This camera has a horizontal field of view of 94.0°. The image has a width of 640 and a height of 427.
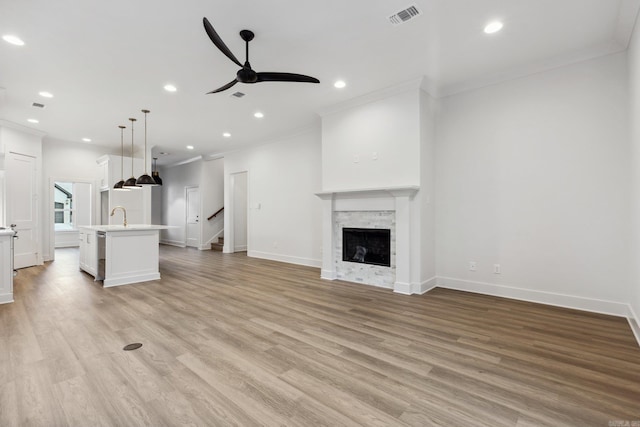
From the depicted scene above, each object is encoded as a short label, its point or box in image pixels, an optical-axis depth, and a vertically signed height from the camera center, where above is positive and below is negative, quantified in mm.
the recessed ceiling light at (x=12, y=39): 3162 +1922
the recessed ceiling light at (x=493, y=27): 3015 +1919
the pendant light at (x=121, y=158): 6537 +1513
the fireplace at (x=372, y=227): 4332 -226
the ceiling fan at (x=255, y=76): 3035 +1452
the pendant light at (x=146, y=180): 5195 +624
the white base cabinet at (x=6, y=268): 3869 -676
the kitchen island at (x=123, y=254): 4770 -636
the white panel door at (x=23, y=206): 6203 +238
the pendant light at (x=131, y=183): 5684 +630
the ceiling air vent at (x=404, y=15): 2805 +1916
